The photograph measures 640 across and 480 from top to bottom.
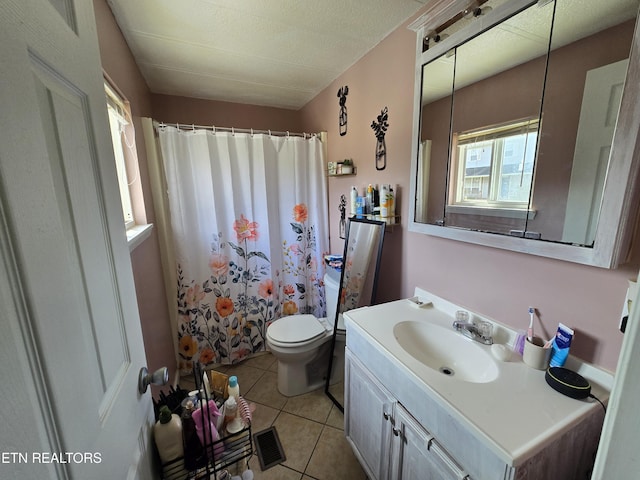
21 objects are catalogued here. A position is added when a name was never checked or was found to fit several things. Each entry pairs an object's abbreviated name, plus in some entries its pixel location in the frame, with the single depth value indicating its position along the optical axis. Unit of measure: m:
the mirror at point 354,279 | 1.69
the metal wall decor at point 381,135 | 1.62
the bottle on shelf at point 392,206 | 1.57
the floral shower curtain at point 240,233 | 2.03
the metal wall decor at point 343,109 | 1.98
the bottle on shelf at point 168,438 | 0.83
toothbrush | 0.98
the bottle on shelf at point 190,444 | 0.89
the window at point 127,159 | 1.36
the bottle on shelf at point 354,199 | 1.86
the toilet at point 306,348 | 1.82
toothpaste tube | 0.86
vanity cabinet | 0.87
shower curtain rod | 1.93
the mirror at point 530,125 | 0.77
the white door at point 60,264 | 0.33
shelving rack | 0.86
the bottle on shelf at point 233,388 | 1.22
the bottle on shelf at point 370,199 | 1.73
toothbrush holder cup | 0.92
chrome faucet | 1.10
